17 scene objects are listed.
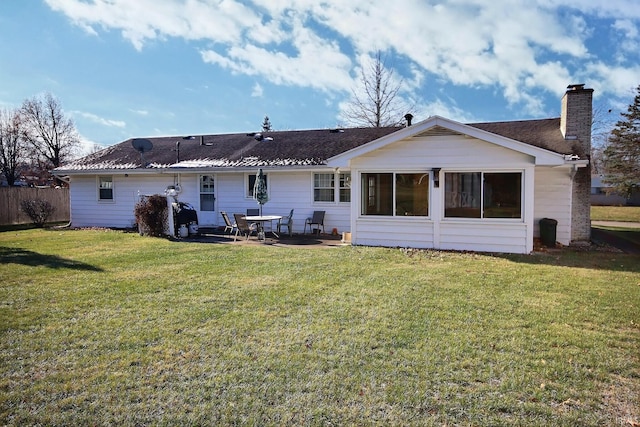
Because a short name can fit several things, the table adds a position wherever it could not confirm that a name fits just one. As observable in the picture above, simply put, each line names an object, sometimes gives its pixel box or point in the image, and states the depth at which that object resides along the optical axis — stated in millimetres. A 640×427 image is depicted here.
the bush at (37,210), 18547
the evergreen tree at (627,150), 26297
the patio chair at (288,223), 13969
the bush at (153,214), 13656
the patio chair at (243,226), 12578
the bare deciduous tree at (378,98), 28812
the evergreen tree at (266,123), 51625
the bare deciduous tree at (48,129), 34781
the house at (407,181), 10453
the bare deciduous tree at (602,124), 27828
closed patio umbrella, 12711
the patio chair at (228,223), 13377
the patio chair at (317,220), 14125
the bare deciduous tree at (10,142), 33906
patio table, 12586
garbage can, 11641
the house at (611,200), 37453
